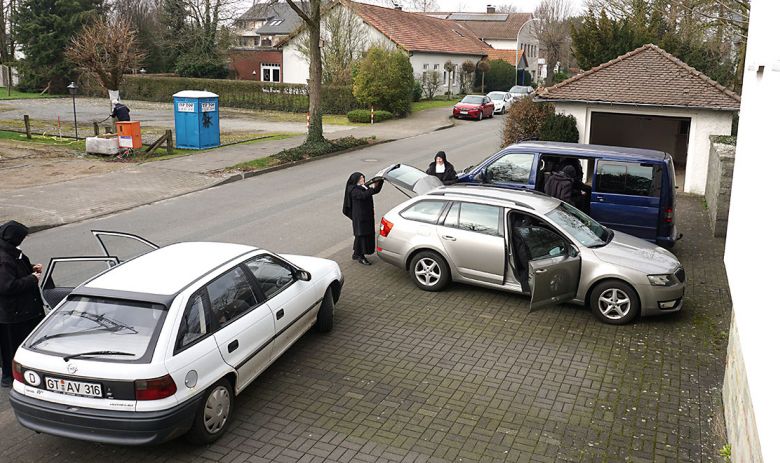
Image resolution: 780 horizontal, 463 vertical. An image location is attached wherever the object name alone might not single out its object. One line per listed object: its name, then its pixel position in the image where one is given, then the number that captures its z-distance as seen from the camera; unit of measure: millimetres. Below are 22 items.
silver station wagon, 9133
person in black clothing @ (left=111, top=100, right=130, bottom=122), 23672
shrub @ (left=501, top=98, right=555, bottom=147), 20000
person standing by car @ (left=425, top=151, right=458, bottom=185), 13812
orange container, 22719
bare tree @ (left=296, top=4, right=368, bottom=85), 40281
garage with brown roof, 18312
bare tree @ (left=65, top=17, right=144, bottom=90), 25812
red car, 37469
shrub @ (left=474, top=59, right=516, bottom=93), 55312
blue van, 12266
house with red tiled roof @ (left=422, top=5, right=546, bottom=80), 70312
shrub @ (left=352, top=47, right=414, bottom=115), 35438
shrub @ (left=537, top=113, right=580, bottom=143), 19422
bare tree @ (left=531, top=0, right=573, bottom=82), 69438
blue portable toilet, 23984
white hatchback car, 5633
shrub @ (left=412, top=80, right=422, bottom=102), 43438
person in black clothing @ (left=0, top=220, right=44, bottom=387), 6898
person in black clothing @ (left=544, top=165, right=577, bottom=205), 12016
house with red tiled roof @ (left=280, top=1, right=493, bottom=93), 43156
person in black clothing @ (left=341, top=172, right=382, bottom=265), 11680
